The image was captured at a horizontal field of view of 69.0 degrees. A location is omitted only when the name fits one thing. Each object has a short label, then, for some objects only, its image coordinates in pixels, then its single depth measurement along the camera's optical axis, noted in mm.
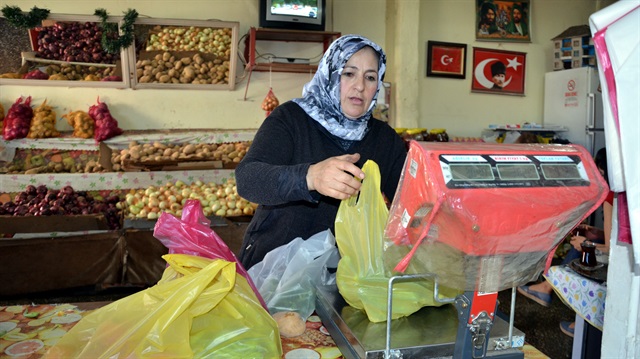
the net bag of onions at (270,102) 4691
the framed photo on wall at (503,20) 5594
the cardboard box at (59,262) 3498
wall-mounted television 4473
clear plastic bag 1261
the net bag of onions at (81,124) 4301
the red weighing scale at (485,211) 686
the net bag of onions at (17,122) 4117
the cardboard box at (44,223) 3564
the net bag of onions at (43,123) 4199
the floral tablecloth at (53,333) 1070
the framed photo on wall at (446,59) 5469
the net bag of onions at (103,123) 4281
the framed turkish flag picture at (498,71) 5656
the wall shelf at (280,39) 4508
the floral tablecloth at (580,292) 1907
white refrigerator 5117
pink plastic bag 1188
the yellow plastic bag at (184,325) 896
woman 1616
